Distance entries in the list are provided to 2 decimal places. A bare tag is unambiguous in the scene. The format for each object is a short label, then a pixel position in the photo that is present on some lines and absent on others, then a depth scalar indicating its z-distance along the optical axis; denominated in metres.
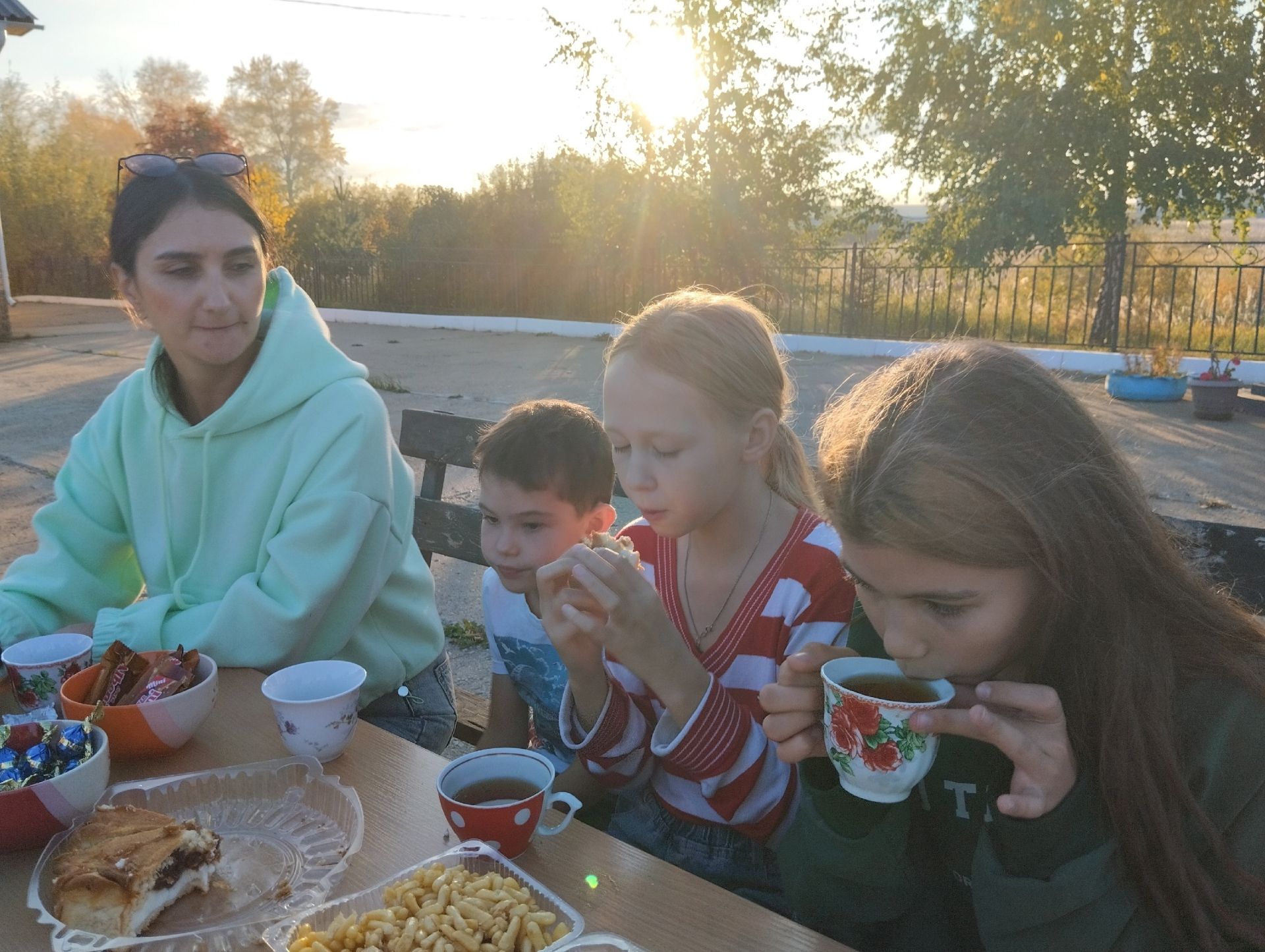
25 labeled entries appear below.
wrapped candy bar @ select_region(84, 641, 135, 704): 1.61
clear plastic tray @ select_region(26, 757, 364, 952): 1.14
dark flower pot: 9.48
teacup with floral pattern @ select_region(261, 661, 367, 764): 1.51
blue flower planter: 10.72
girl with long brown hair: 1.20
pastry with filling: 1.16
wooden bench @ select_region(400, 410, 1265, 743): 2.86
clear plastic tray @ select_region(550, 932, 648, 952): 1.03
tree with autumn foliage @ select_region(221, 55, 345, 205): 40.66
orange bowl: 1.52
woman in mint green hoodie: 2.23
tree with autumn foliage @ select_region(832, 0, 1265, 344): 13.71
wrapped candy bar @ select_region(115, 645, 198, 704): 1.59
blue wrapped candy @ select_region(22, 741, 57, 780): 1.37
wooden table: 1.13
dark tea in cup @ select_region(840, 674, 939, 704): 1.22
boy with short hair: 2.17
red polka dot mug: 1.24
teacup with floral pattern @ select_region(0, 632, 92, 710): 1.72
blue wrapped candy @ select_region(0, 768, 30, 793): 1.33
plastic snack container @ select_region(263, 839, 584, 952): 1.09
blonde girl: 1.63
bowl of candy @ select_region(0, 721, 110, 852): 1.31
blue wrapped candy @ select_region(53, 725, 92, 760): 1.41
